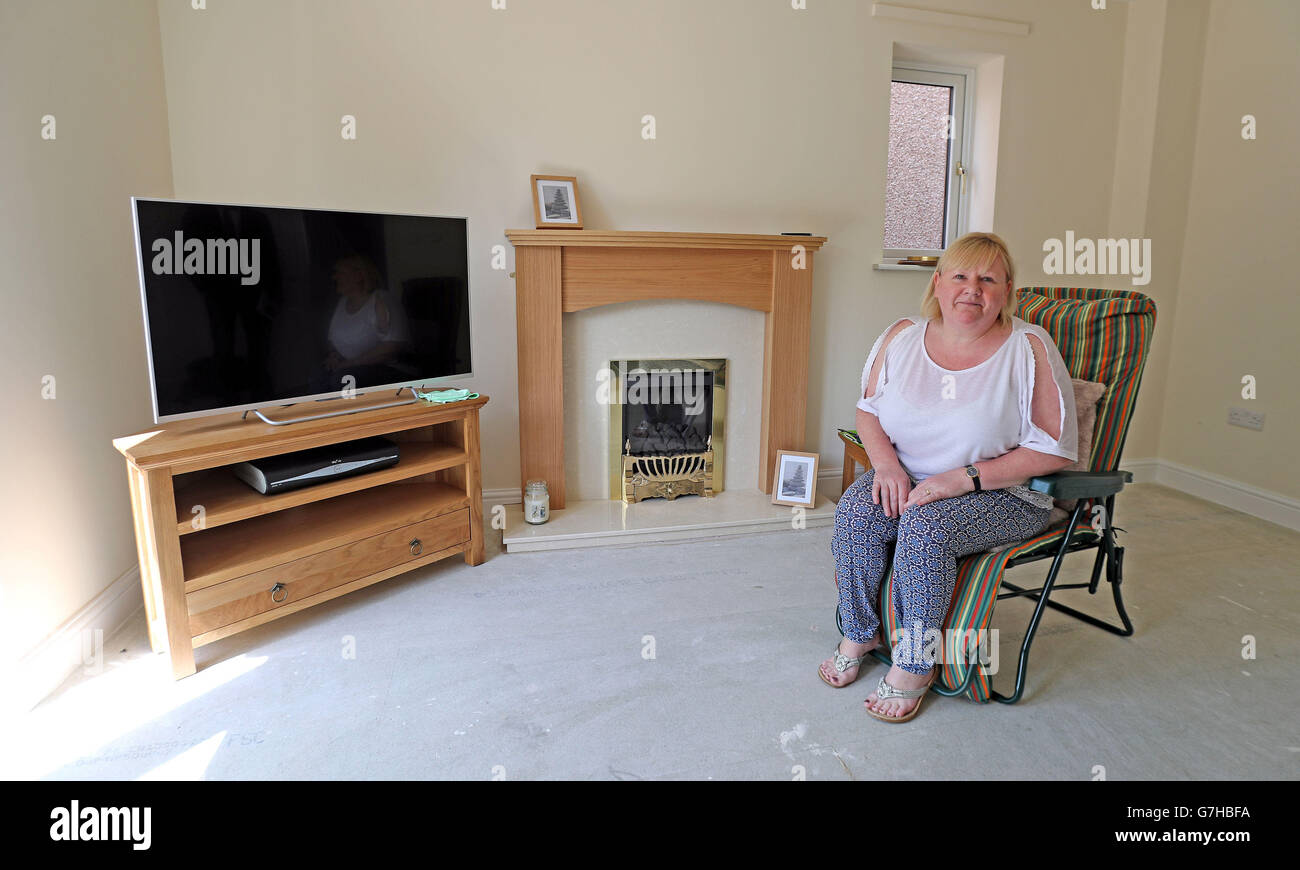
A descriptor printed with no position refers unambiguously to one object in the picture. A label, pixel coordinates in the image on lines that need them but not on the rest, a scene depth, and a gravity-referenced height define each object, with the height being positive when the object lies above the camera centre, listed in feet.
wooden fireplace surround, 9.39 +0.15
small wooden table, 9.85 -2.12
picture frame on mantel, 9.53 +1.28
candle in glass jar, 9.46 -2.56
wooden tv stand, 6.11 -2.23
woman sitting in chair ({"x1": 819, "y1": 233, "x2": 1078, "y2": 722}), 5.81 -1.30
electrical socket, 10.89 -1.73
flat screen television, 6.43 -0.01
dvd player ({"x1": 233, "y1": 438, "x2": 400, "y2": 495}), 6.95 -1.60
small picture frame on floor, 10.48 -2.54
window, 11.71 +2.28
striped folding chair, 5.88 -1.47
